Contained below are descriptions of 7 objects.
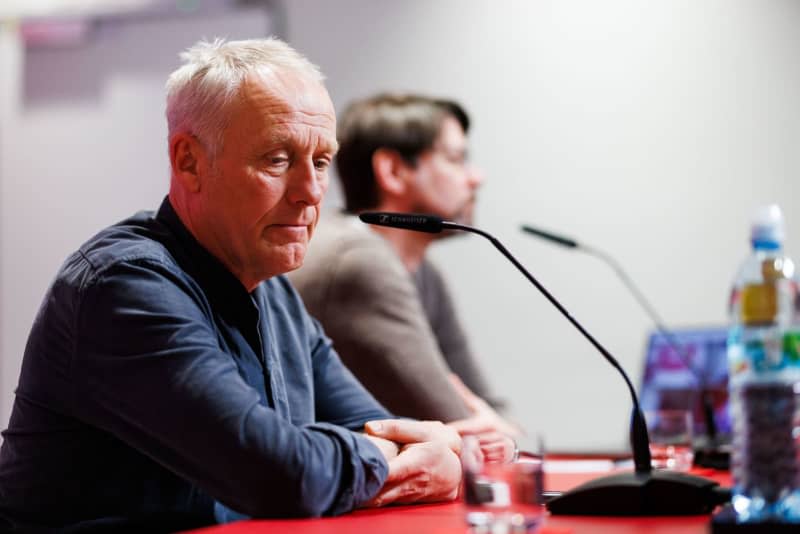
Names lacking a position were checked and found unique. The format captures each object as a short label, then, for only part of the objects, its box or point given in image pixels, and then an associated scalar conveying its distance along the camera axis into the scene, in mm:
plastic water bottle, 2848
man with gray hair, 2989
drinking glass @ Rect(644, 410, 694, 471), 3365
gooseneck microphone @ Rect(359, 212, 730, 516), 2969
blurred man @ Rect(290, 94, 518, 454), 3665
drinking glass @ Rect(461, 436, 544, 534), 2852
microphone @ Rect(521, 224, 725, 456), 3407
